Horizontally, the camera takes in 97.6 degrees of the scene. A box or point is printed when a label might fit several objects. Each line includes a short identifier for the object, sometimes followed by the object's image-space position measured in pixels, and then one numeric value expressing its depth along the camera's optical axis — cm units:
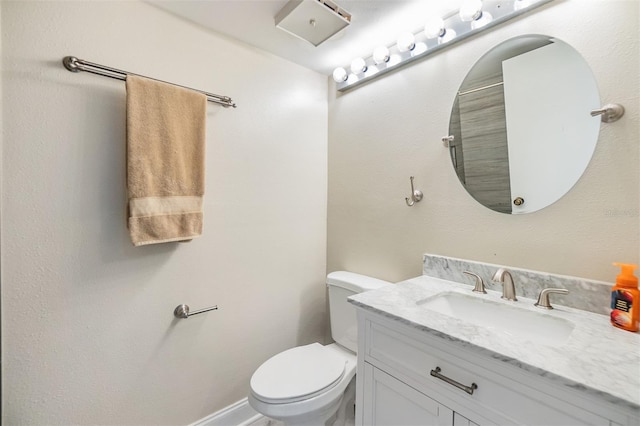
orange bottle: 80
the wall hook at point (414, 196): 142
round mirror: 99
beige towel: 113
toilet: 113
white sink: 91
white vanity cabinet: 62
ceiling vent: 121
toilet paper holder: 134
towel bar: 106
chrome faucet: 106
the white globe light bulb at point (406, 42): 136
